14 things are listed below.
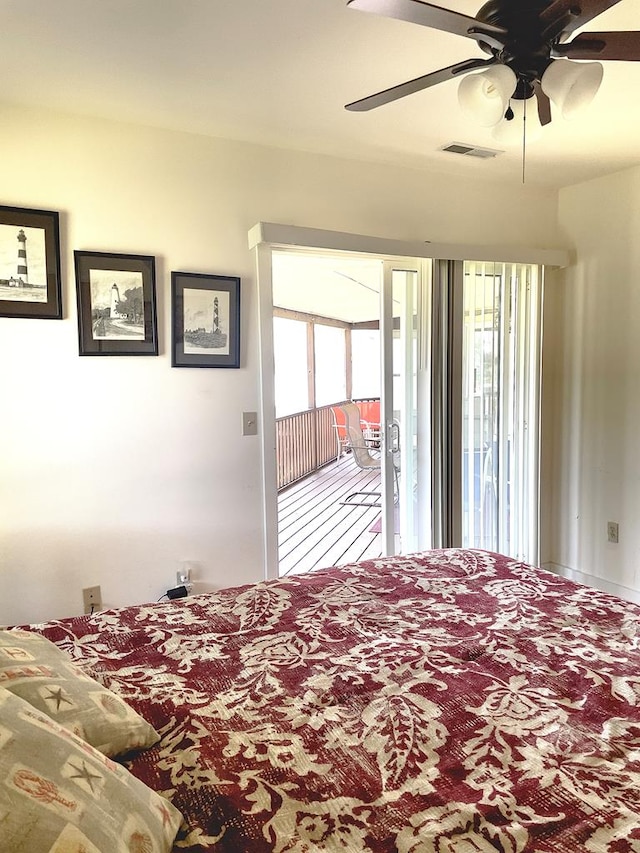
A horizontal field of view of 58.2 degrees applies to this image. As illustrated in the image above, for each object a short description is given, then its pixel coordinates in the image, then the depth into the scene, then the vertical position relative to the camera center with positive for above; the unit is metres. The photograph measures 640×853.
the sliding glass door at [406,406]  3.45 -0.11
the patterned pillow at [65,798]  0.72 -0.55
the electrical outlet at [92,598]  2.65 -0.95
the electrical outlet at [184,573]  2.85 -0.90
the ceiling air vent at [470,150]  3.00 +1.26
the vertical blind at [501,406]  3.60 -0.13
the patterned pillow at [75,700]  1.04 -0.59
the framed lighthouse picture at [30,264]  2.41 +0.55
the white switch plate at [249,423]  2.97 -0.17
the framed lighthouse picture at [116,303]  2.57 +0.41
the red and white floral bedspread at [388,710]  0.93 -0.69
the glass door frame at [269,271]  2.86 +0.61
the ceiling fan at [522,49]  1.31 +0.84
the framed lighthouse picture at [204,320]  2.78 +0.35
